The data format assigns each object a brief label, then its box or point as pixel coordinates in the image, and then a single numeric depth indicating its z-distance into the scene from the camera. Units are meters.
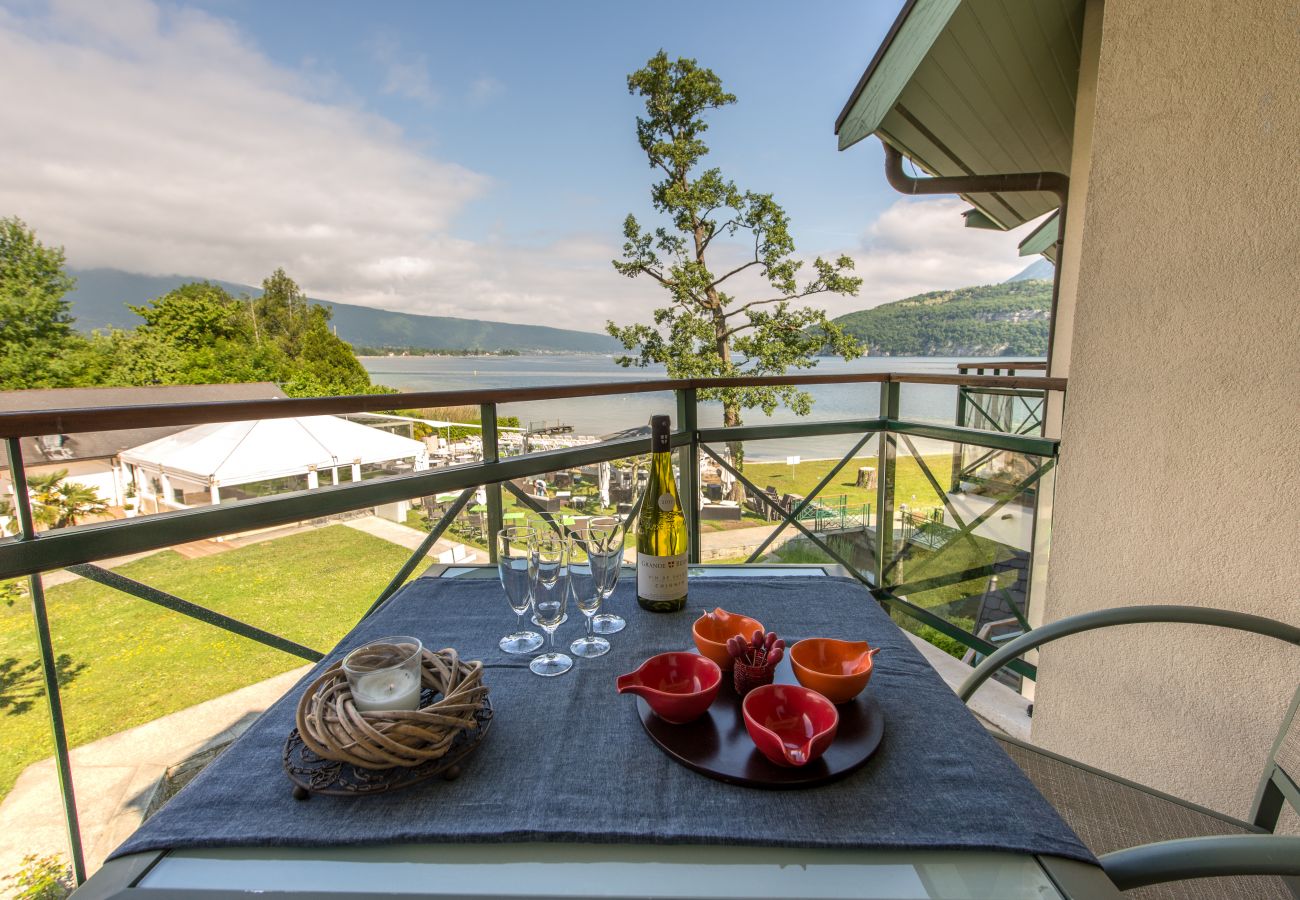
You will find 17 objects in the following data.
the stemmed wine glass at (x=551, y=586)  0.78
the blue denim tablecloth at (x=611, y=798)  0.48
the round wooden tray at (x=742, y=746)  0.54
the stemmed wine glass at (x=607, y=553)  0.83
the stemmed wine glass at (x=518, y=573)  0.78
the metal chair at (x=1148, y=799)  0.80
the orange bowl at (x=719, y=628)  0.77
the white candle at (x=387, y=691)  0.59
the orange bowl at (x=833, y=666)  0.66
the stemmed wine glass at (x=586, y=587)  0.79
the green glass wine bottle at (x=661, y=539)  0.93
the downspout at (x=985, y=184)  3.76
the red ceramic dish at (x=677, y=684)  0.62
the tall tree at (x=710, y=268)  11.61
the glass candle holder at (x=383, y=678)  0.59
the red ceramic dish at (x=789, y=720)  0.55
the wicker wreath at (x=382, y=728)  0.53
